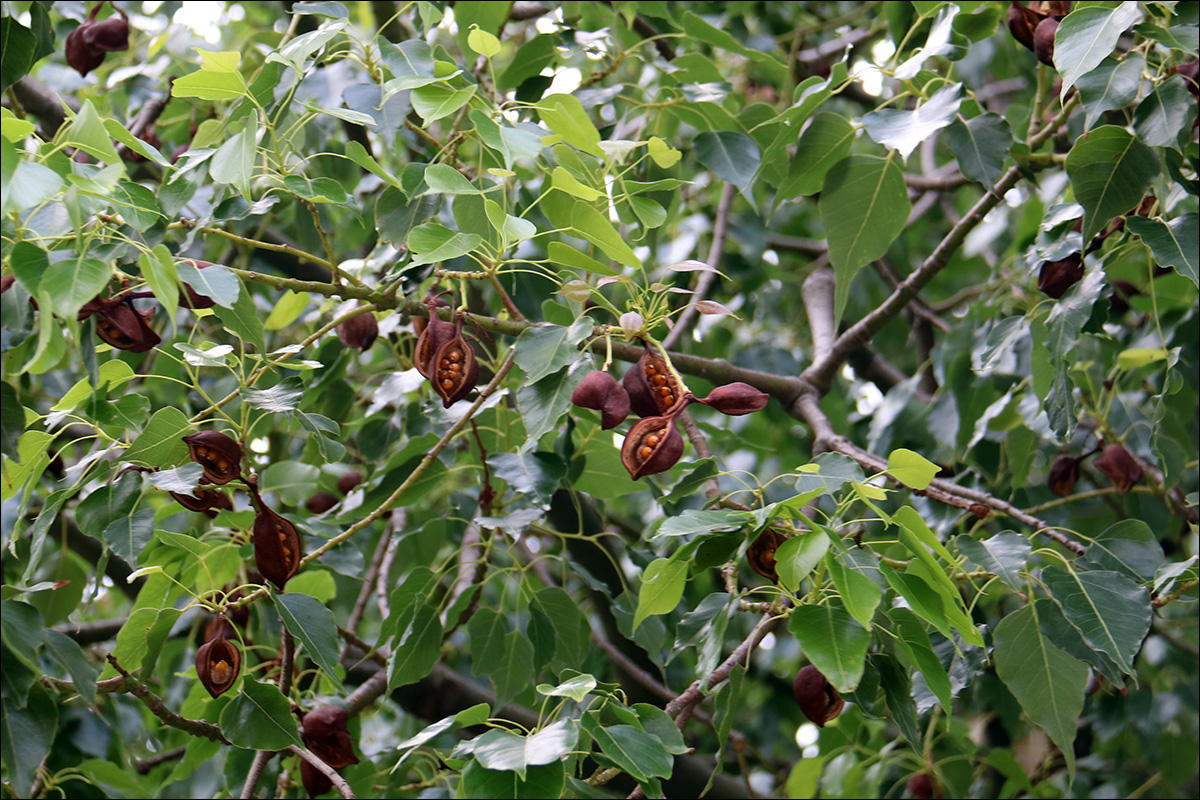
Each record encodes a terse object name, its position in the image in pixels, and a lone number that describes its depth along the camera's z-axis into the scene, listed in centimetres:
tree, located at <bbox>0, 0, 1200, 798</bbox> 193
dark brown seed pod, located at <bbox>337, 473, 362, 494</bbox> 234
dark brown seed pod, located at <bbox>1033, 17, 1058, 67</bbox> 213
